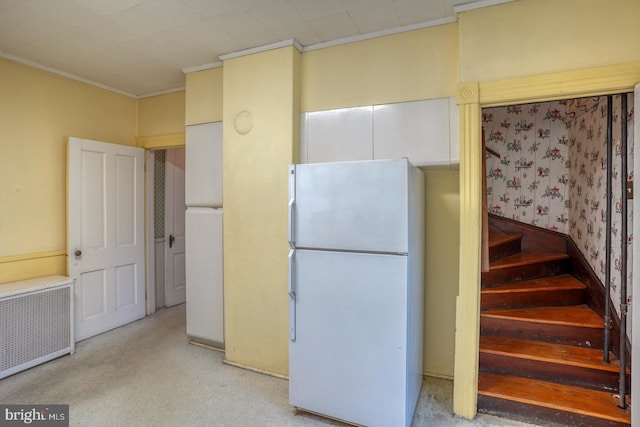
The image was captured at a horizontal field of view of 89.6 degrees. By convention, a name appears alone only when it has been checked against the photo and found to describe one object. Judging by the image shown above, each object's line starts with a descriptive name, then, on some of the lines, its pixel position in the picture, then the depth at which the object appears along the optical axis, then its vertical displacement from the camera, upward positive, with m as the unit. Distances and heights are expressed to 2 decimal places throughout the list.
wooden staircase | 1.97 -1.01
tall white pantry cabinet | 3.01 -0.23
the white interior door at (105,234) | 3.16 -0.26
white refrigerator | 1.81 -0.48
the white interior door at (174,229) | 4.19 -0.27
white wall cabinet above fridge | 2.21 +0.56
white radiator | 2.54 -0.95
